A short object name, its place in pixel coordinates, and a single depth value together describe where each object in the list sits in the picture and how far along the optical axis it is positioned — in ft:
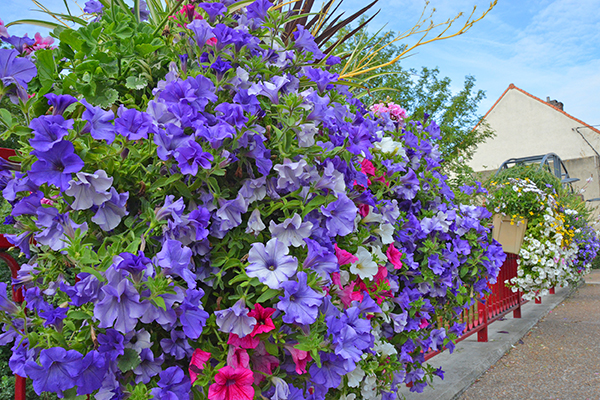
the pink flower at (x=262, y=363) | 3.61
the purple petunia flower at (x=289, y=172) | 3.62
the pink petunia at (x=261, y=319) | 3.32
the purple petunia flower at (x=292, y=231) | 3.55
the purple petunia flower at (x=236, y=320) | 3.26
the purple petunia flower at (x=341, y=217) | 4.00
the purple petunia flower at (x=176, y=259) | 2.95
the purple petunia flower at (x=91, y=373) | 2.92
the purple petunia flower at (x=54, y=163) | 2.95
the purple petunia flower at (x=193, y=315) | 3.09
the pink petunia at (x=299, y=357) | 3.47
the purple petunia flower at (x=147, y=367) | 3.27
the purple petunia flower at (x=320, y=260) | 3.53
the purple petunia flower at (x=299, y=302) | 3.19
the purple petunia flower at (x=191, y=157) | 3.18
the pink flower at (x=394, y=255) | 5.73
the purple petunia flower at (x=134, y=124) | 3.25
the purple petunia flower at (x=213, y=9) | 3.98
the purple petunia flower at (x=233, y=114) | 3.50
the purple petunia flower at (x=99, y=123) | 3.16
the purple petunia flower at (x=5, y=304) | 3.39
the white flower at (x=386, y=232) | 5.39
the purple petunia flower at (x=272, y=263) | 3.19
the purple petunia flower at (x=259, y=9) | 4.25
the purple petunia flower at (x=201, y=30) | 3.70
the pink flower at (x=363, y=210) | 5.17
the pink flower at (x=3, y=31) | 4.12
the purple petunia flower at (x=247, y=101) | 3.82
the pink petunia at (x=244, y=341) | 3.37
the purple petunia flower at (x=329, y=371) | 3.77
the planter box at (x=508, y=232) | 16.01
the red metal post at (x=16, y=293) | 4.50
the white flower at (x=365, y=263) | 4.66
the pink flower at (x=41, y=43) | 4.60
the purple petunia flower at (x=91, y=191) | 3.09
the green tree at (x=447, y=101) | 50.21
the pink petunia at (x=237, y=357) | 3.35
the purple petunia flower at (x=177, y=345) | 3.38
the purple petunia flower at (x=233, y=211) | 3.48
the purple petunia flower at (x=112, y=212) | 3.24
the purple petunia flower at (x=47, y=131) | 2.90
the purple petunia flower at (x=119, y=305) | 2.77
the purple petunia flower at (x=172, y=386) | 3.17
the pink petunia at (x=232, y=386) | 3.26
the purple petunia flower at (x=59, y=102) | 3.23
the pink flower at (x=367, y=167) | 5.78
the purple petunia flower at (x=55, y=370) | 2.79
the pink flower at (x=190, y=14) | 4.11
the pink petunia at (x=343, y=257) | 4.23
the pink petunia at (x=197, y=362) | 3.34
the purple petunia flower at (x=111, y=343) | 3.07
